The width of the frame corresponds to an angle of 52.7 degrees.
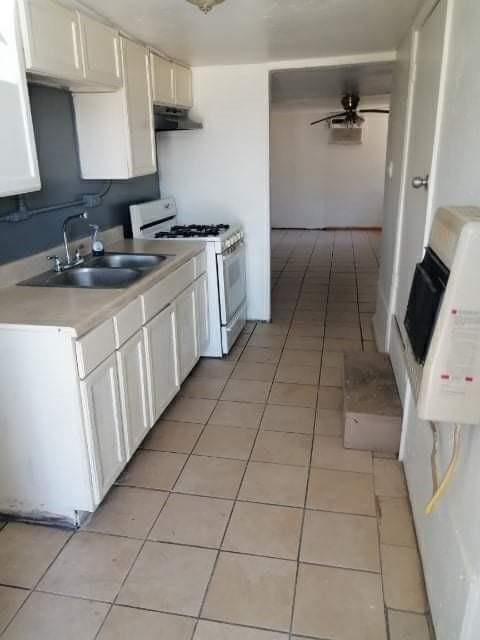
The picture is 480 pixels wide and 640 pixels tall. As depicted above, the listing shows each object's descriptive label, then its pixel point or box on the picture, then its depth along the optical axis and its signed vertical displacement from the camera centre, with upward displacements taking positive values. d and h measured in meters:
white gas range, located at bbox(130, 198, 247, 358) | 3.35 -0.66
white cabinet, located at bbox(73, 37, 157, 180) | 2.70 +0.21
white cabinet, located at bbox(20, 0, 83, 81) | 1.86 +0.49
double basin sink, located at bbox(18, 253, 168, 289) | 2.38 -0.55
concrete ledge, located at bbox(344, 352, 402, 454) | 2.38 -1.19
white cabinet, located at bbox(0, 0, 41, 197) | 1.77 +0.19
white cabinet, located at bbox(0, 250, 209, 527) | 1.77 -0.94
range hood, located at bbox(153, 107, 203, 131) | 3.52 +0.29
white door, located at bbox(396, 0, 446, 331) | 2.04 +0.07
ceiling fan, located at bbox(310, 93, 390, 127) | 6.73 +0.70
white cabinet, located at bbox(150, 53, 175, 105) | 3.08 +0.52
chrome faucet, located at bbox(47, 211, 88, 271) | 2.53 -0.48
